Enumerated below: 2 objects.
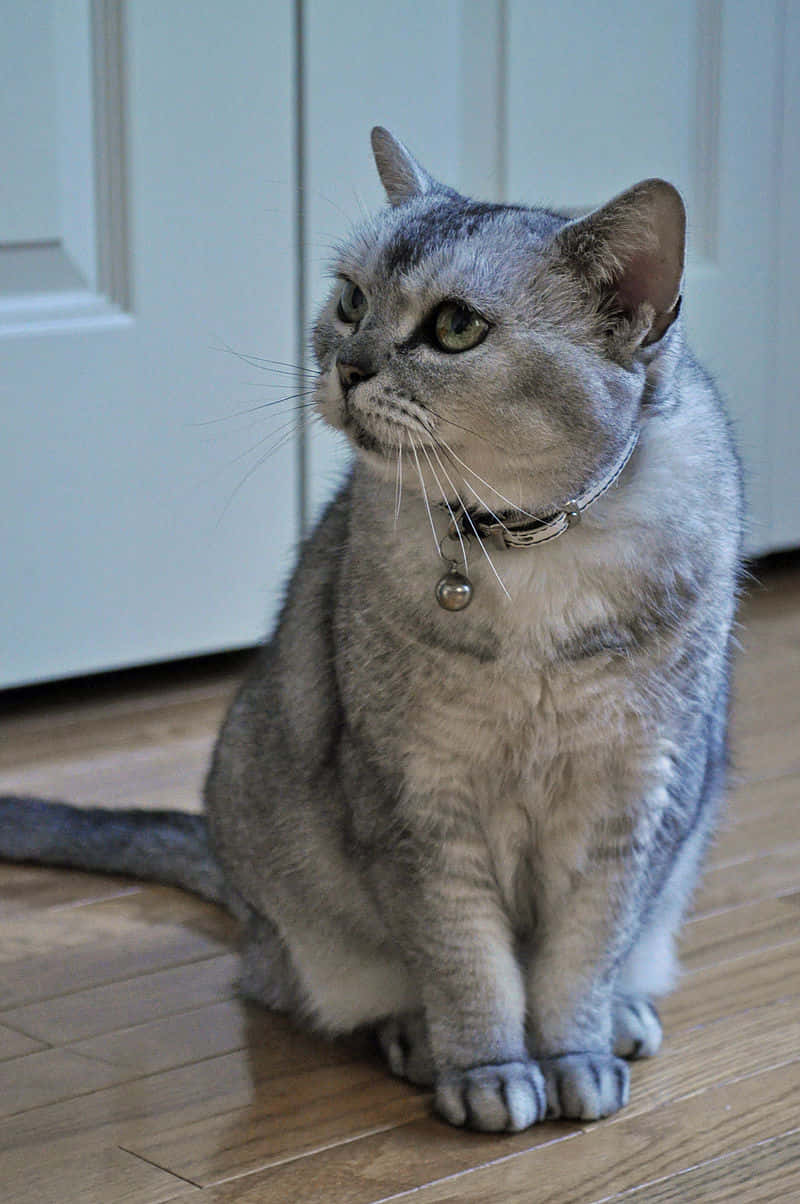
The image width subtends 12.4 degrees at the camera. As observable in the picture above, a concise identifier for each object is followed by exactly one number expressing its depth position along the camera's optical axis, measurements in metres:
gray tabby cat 1.37
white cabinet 1.81
